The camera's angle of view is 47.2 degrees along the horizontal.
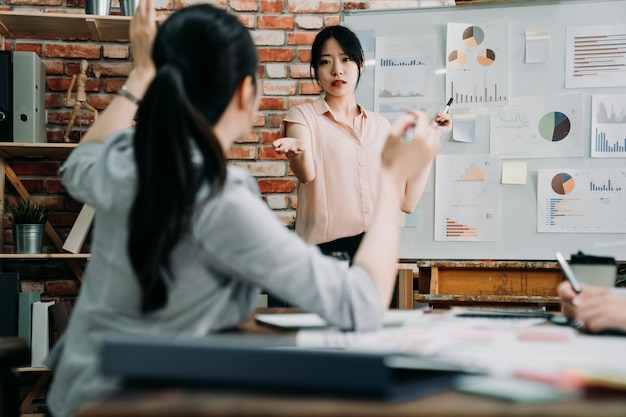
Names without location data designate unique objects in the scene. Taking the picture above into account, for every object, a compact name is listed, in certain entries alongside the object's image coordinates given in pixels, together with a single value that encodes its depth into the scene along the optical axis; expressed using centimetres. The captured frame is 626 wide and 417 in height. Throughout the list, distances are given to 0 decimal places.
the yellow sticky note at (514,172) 276
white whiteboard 273
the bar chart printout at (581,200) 271
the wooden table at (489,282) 259
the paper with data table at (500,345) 67
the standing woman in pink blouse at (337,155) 244
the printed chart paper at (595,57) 274
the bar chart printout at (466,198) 278
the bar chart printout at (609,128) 272
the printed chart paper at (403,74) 288
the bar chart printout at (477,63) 282
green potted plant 283
